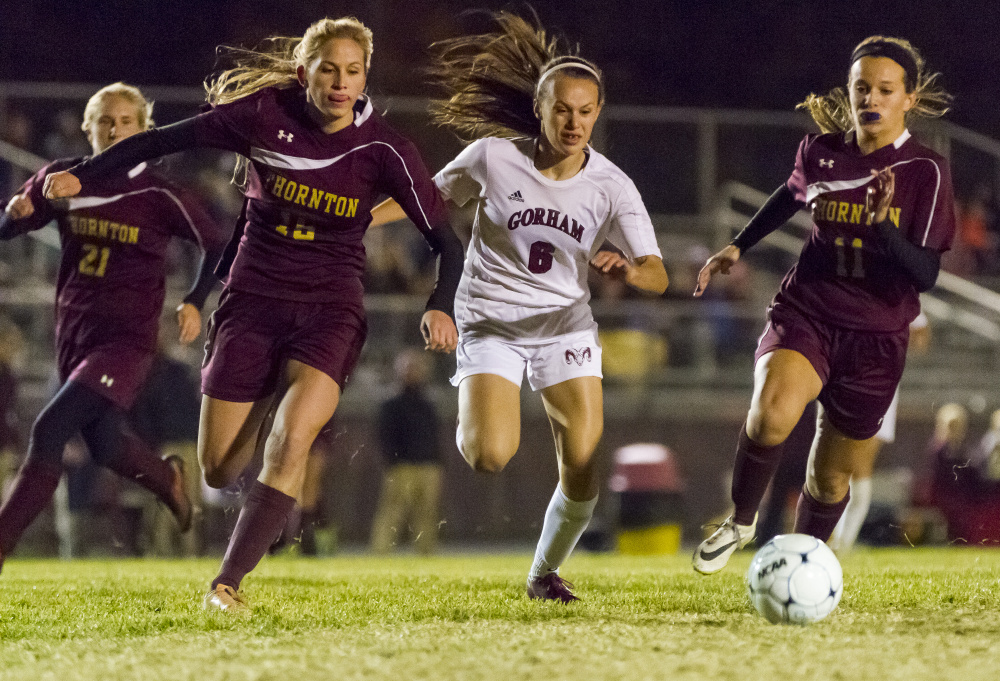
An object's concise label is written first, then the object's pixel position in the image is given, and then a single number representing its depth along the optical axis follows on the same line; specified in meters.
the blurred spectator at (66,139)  29.59
